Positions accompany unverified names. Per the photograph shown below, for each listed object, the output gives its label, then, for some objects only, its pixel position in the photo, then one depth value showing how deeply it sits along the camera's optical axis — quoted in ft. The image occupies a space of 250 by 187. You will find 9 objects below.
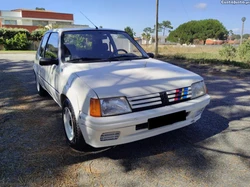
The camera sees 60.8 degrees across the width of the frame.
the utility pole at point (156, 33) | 45.71
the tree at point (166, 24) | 367.60
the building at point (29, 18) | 153.38
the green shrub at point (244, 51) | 41.39
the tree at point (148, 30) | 355.15
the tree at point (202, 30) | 222.48
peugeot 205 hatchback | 7.61
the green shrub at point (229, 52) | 47.95
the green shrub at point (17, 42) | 84.74
